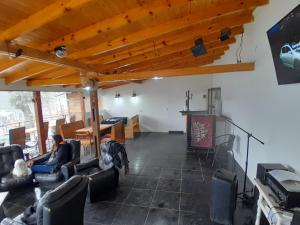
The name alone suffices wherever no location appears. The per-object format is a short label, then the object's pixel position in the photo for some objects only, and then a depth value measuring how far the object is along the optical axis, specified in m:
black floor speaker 2.28
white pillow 3.37
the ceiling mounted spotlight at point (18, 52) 2.06
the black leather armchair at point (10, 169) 3.30
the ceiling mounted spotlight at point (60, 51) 2.43
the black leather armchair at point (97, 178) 2.98
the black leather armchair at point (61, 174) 3.34
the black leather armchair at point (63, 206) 1.48
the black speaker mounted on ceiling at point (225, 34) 3.04
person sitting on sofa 3.62
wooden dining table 5.75
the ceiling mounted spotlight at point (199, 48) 3.08
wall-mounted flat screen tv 1.67
